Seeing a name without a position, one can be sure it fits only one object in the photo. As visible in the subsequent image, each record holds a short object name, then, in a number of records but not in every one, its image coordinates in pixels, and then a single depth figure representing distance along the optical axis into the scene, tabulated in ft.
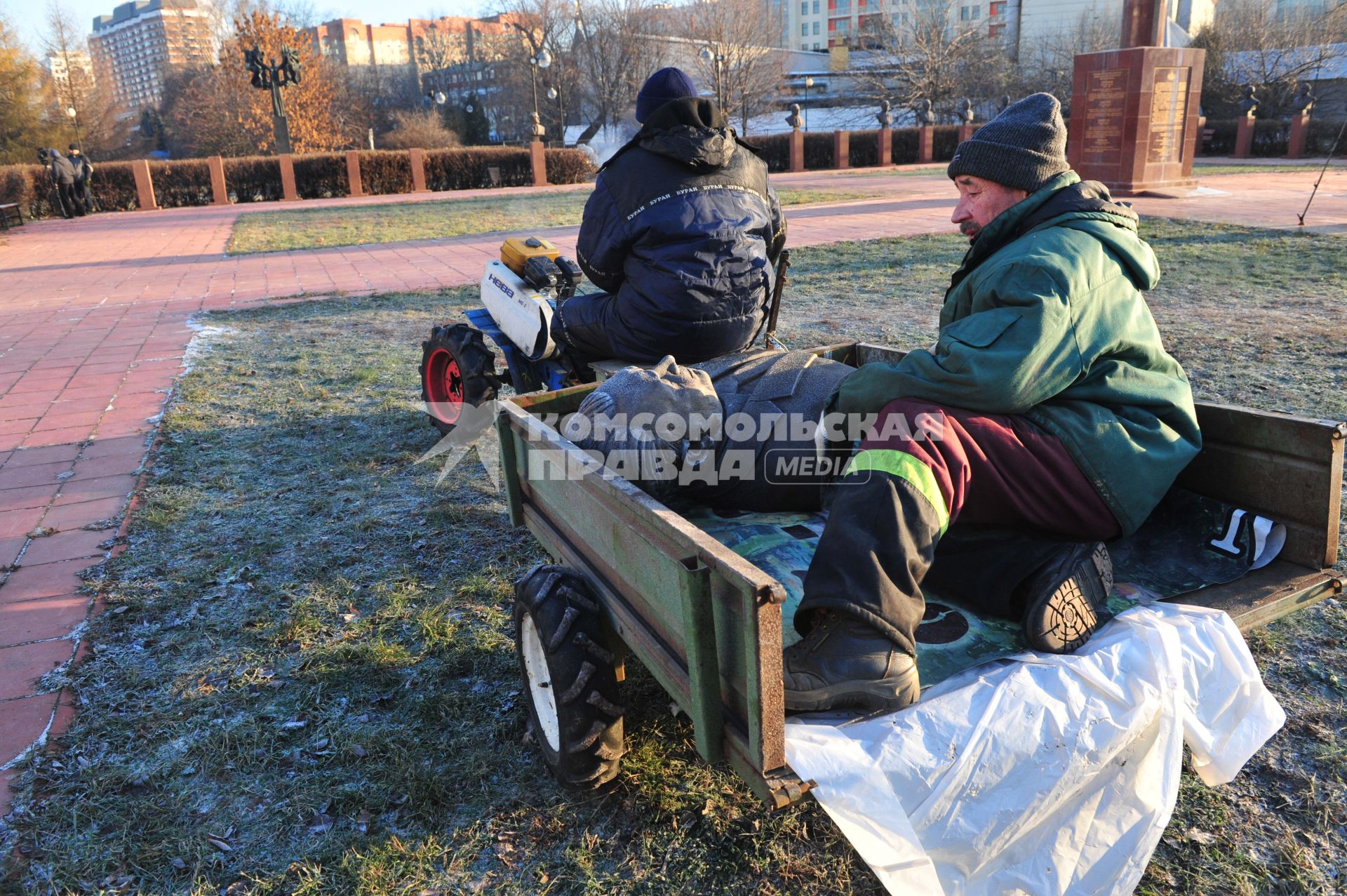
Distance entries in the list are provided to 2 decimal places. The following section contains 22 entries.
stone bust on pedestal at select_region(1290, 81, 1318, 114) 114.81
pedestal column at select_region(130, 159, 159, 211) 81.51
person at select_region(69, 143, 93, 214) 75.82
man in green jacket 5.96
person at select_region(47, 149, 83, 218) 73.36
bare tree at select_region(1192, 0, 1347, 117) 127.85
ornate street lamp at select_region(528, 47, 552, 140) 112.88
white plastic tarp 5.13
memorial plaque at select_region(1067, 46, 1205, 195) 52.39
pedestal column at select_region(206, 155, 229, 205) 84.48
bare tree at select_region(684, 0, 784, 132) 144.46
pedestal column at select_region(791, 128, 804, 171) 101.91
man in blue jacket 10.81
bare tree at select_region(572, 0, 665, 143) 169.58
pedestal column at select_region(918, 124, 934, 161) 108.27
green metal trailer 5.06
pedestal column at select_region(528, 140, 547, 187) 92.22
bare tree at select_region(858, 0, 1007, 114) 154.10
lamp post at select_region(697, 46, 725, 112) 130.95
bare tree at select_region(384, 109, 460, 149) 147.23
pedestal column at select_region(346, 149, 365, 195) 88.48
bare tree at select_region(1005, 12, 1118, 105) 157.69
